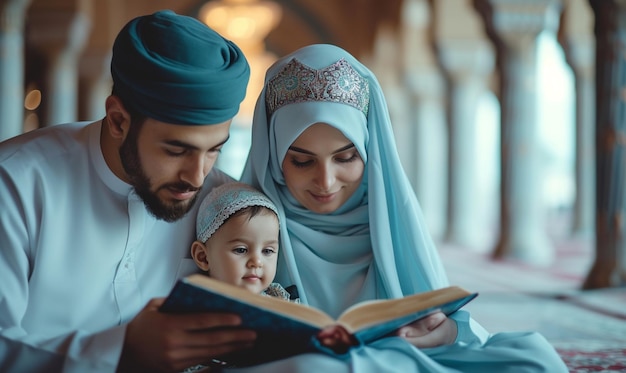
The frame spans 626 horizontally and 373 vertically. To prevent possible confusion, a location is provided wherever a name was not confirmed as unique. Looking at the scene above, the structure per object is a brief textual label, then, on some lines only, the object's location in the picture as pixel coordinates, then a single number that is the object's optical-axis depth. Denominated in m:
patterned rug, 3.13
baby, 2.34
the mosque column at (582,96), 11.60
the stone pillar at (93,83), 14.77
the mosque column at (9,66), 8.70
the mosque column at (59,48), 11.70
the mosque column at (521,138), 9.38
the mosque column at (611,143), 6.33
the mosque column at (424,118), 13.96
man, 2.09
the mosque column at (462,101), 11.43
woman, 2.52
